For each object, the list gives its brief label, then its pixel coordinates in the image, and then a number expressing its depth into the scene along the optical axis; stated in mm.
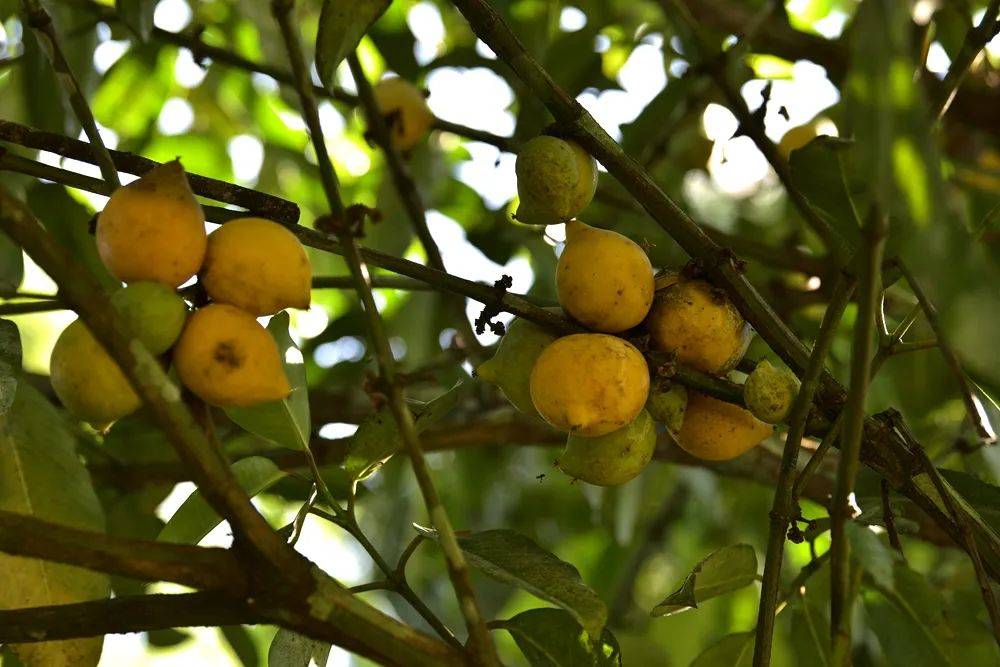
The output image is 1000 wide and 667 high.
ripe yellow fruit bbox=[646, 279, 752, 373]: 848
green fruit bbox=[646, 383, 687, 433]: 857
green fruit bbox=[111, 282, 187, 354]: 761
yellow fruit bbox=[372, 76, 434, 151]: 1277
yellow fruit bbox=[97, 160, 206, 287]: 780
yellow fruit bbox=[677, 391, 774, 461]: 865
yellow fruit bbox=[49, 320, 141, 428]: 767
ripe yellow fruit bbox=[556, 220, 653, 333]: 838
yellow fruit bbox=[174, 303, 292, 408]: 771
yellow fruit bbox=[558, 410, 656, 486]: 854
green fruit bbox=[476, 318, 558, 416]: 860
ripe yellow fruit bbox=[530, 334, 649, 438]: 817
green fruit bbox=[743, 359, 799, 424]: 826
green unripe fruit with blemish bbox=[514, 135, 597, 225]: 838
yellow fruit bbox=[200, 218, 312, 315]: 790
